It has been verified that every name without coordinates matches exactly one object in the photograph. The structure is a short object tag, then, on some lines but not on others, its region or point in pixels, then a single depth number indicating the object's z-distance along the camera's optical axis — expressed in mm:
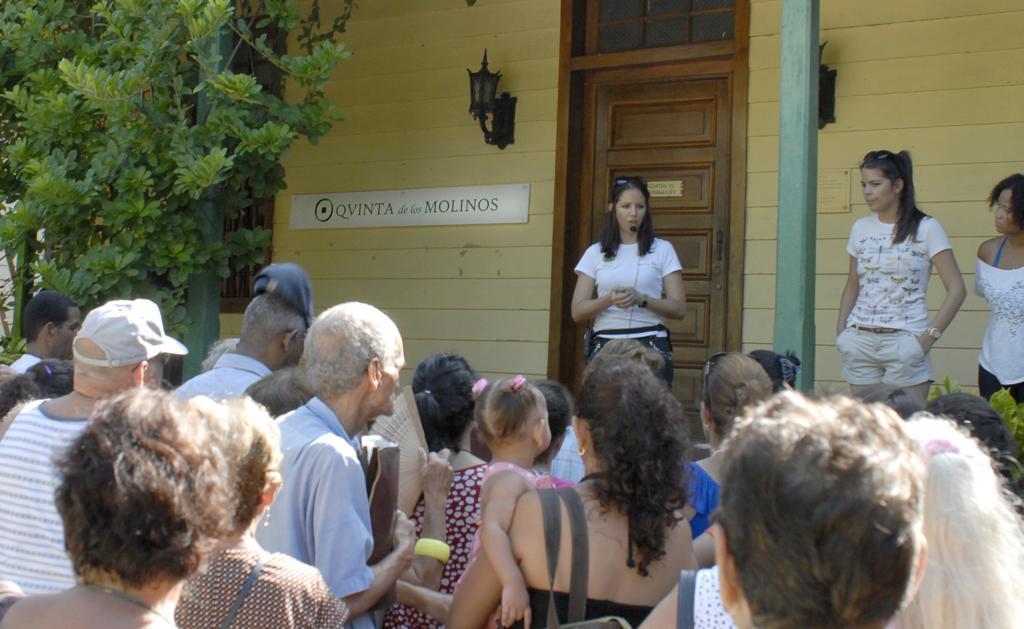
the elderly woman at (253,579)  2102
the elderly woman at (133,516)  1716
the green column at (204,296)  5805
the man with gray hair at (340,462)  2576
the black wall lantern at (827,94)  6008
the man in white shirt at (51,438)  2473
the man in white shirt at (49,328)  5320
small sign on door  6617
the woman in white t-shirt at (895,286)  4918
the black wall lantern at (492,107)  6891
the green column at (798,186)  4527
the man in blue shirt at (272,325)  3762
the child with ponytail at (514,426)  2984
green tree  5520
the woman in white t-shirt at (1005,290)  4934
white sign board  6984
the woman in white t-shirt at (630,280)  5535
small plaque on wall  6020
